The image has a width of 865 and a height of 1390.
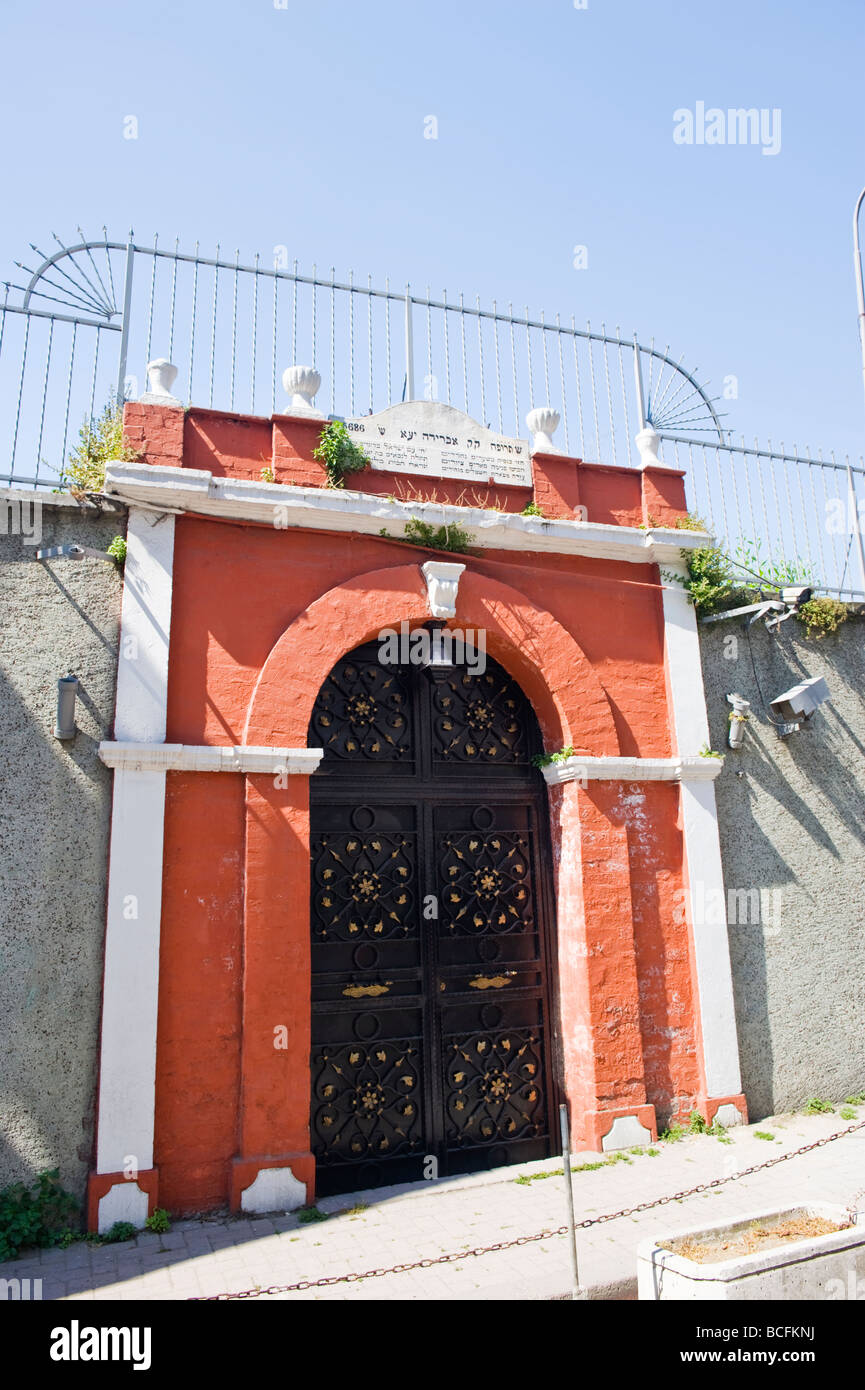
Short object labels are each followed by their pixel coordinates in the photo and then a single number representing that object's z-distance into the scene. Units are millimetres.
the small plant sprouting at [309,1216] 5200
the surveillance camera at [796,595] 7297
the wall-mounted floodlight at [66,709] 5496
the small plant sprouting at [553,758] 6840
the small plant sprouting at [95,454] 6121
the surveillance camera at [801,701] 7645
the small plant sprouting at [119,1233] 4941
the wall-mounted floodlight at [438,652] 6684
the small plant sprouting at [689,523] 7668
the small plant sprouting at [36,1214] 4812
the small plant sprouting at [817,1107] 7137
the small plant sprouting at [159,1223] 5039
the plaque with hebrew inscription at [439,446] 6867
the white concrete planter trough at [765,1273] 3443
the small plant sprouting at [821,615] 8234
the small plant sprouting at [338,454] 6582
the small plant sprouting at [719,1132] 6527
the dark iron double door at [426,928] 6156
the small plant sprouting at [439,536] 6723
